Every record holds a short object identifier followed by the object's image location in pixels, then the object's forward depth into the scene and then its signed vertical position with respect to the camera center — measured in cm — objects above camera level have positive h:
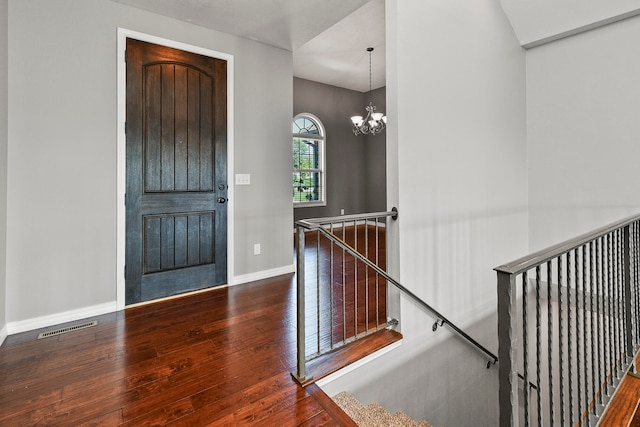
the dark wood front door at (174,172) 289 +43
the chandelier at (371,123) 565 +177
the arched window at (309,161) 666 +117
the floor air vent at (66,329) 241 -85
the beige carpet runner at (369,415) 185 -116
